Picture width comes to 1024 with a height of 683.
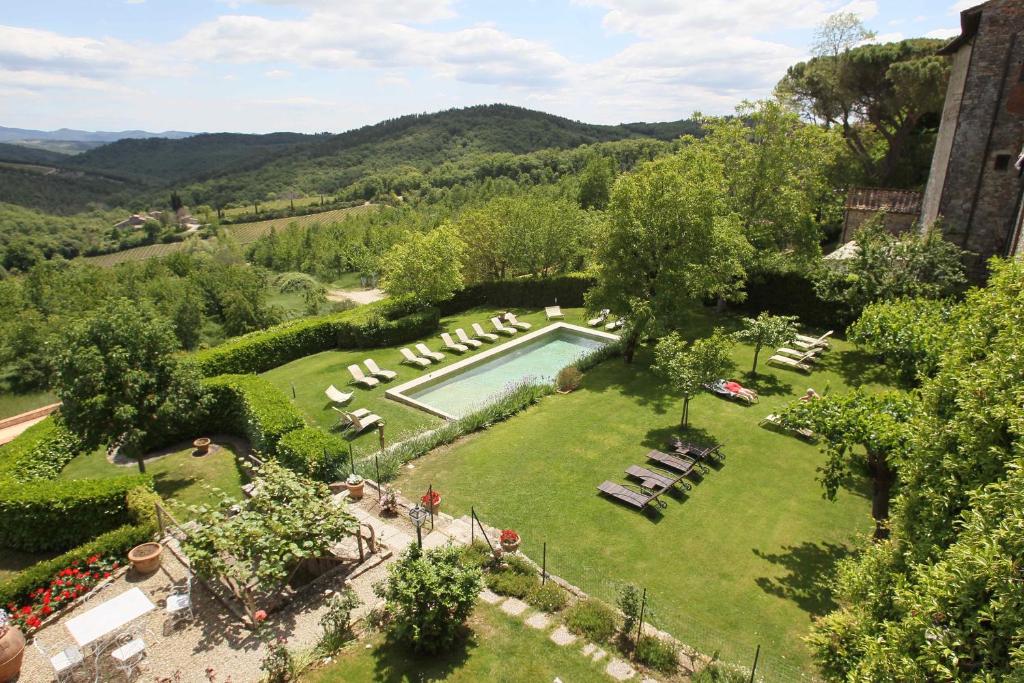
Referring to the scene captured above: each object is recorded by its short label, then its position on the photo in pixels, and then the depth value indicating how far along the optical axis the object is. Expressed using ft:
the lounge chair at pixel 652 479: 44.65
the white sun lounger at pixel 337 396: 64.59
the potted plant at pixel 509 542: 37.42
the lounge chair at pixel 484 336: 86.28
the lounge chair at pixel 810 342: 70.18
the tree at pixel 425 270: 94.22
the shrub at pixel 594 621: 30.48
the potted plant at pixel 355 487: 44.78
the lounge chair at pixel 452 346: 81.87
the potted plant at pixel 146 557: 37.06
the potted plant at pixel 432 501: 41.63
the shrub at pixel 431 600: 28.91
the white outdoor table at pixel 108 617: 28.53
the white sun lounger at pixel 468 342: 83.76
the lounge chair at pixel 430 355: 78.54
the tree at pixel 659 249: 69.00
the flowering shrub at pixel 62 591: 32.78
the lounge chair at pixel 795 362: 66.54
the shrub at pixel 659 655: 28.35
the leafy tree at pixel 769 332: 63.21
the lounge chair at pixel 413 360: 76.84
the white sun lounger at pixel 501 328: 89.15
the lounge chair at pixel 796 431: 47.64
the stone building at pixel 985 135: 60.39
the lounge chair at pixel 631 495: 42.60
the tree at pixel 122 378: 45.01
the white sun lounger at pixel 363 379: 70.54
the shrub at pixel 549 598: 32.63
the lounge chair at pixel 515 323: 91.32
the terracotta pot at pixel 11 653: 28.71
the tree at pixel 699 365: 52.21
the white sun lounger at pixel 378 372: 72.59
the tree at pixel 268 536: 32.04
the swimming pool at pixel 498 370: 67.82
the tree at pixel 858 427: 30.76
